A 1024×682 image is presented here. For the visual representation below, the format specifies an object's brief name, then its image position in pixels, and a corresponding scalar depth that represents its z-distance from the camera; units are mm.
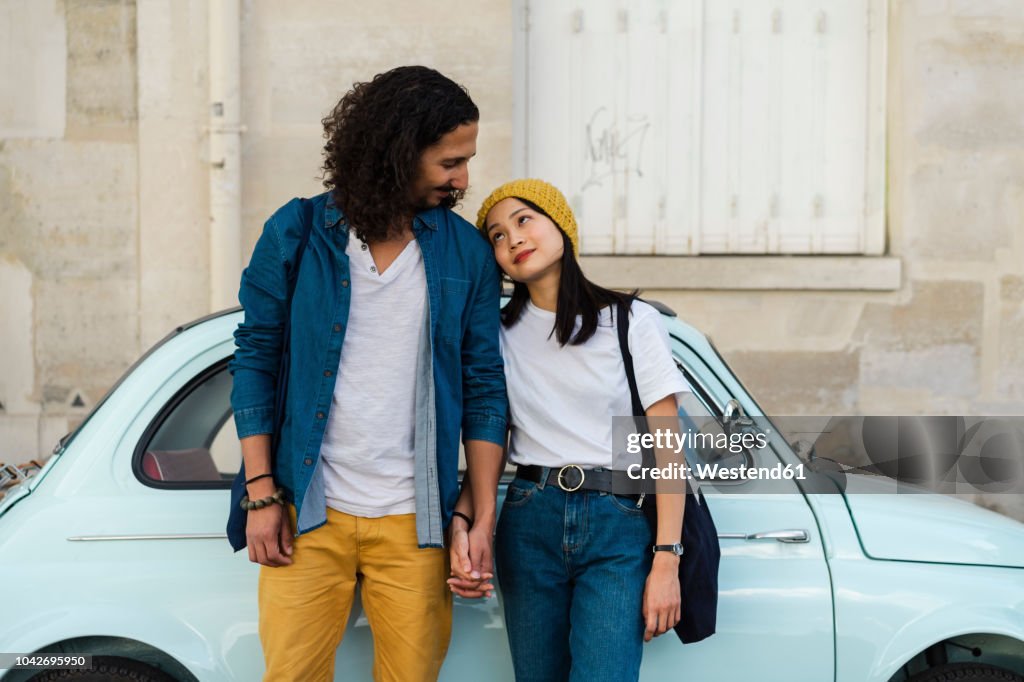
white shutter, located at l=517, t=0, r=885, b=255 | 6703
